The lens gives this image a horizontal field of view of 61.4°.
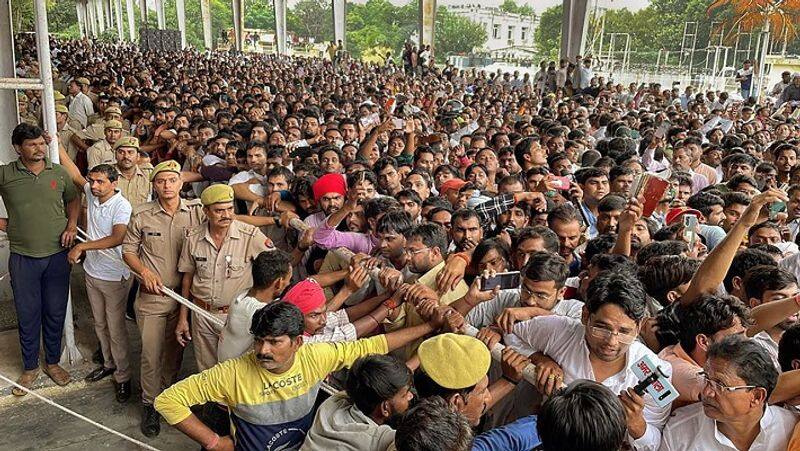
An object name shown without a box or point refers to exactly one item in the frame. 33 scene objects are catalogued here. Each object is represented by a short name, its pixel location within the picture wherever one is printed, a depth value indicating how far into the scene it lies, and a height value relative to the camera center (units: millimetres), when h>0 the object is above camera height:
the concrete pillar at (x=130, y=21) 52931 +2185
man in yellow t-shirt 2727 -1366
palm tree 29339 +1943
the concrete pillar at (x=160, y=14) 44531 +2302
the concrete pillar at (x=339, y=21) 29828 +1371
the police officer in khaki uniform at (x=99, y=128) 8656 -1028
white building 74750 +3231
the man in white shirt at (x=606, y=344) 2463 -1044
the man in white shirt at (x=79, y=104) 10920 -899
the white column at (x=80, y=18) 57047 +2435
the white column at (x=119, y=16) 51791 +2509
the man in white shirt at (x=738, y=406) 2131 -1071
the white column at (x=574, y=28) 21547 +901
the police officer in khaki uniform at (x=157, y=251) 4168 -1219
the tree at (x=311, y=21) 81188 +3703
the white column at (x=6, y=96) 5422 -397
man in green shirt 4438 -1247
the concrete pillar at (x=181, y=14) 40688 +2126
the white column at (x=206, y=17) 42719 +2040
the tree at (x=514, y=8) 81438 +5672
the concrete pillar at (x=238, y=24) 34562 +1378
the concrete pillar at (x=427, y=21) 27062 +1302
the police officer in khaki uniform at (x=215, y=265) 4008 -1249
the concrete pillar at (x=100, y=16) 62938 +2974
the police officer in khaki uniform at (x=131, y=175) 5551 -1030
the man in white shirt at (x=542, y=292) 2904 -1017
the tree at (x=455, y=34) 71062 +2143
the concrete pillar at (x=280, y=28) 34578 +1201
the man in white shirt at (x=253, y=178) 5538 -1085
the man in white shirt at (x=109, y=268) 4512 -1470
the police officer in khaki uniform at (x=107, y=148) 6914 -1003
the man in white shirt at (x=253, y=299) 3268 -1187
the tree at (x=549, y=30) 59125 +2301
